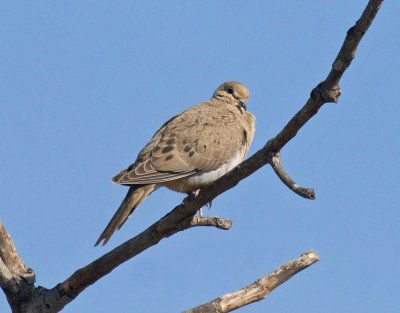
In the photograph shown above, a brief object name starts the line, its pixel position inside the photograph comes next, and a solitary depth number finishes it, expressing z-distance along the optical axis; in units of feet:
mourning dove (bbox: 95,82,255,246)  42.55
